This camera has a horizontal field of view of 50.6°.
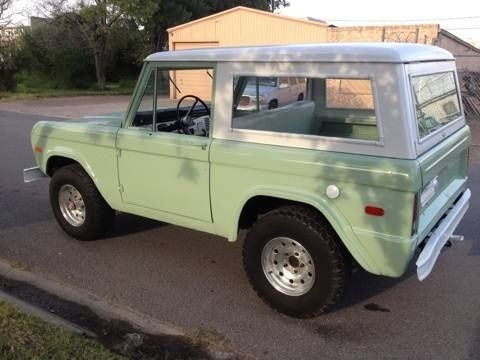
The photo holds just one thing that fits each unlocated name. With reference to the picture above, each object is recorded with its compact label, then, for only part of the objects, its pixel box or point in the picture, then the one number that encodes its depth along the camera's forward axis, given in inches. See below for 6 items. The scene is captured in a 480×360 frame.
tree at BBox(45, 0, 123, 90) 1029.8
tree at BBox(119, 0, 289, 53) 1023.0
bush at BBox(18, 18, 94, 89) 1113.4
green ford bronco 123.6
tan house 592.7
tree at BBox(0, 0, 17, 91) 1073.5
